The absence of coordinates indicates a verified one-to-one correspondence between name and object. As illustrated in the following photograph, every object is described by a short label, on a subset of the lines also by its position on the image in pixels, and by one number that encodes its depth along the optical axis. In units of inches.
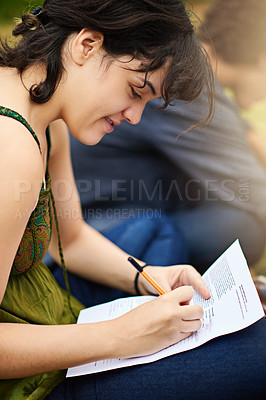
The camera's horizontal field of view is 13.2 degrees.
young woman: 59.7
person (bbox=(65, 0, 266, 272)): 81.4
